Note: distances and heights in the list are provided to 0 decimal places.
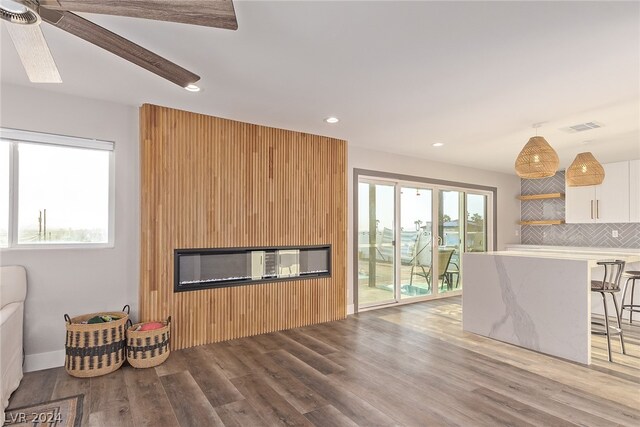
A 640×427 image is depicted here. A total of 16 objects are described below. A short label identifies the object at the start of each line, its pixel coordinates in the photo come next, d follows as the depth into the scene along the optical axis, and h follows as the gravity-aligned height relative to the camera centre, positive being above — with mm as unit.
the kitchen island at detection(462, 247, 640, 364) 3336 -858
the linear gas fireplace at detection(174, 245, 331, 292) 3732 -561
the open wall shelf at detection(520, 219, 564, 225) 6789 -84
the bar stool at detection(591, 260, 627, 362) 3407 -680
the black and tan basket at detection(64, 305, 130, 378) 2928 -1094
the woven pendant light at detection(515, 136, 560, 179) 3477 +570
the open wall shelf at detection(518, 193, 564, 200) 6792 +427
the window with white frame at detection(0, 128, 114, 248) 3082 +246
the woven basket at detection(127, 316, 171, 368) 3109 -1150
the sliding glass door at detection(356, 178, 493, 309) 5473 -332
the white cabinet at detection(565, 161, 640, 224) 5891 +322
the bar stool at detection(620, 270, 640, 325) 4375 -959
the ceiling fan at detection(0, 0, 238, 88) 1462 +867
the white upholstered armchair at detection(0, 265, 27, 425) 2415 -793
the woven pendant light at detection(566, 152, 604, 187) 3902 +512
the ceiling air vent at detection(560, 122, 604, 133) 3984 +1040
